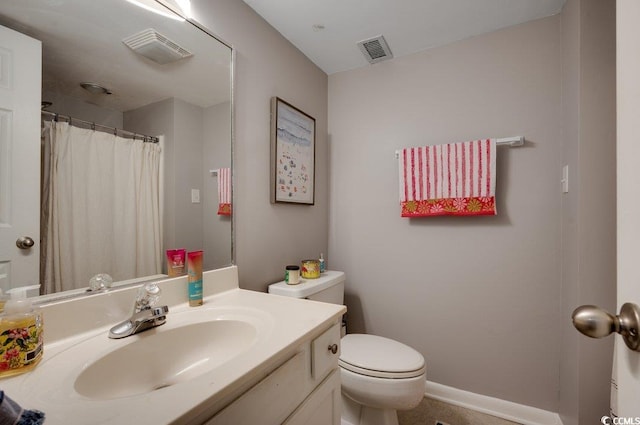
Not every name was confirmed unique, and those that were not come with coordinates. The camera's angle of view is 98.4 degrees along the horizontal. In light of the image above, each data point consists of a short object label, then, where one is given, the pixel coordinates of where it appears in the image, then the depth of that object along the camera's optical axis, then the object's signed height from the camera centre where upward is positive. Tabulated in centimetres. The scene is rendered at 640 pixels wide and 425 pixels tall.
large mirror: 69 +22
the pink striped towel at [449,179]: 150 +19
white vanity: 47 -34
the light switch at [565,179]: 132 +16
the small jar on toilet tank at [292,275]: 143 -33
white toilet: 117 -70
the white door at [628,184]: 38 +4
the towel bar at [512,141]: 145 +38
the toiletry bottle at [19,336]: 54 -25
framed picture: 149 +34
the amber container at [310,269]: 156 -33
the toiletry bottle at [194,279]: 100 -24
